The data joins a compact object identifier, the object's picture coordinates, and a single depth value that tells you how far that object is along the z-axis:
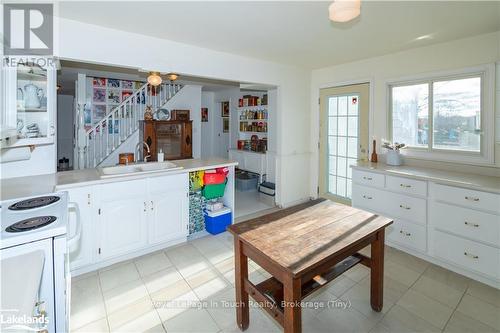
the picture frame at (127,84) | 5.91
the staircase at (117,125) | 5.23
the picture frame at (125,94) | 5.90
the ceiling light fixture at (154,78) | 3.01
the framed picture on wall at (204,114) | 7.77
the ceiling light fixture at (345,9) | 1.39
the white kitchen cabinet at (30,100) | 1.95
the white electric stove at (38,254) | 1.00
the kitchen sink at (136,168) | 2.93
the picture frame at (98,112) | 5.60
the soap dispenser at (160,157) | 3.34
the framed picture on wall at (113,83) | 5.74
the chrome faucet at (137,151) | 5.40
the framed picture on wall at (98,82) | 5.56
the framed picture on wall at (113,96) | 5.75
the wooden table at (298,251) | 1.45
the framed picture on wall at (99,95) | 5.58
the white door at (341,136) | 4.04
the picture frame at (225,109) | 7.36
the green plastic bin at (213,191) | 3.43
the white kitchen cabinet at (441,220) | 2.34
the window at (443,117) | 2.94
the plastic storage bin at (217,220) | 3.46
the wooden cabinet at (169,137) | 5.48
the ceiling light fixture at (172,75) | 3.27
